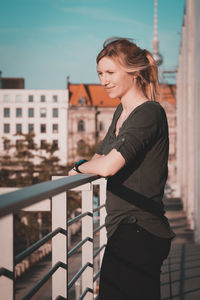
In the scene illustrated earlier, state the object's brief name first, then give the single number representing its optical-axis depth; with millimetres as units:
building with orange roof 63344
